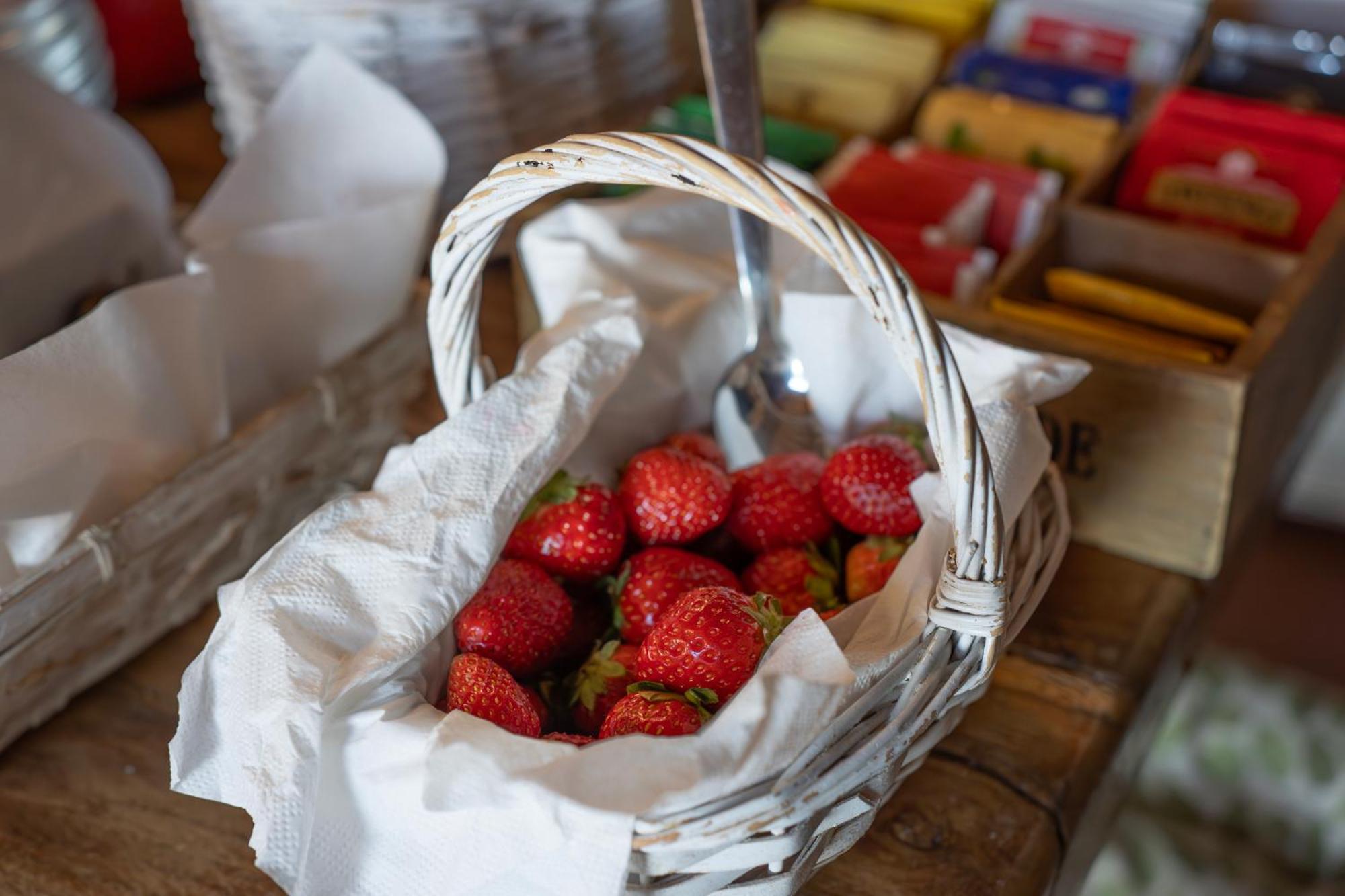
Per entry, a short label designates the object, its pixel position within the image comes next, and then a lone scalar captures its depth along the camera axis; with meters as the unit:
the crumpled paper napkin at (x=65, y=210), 0.75
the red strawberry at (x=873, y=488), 0.57
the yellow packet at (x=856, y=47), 1.03
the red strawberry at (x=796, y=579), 0.56
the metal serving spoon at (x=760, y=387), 0.65
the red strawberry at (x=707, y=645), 0.47
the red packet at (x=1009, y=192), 0.86
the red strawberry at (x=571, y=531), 0.56
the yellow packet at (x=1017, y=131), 0.94
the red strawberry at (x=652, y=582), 0.54
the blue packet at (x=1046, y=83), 0.98
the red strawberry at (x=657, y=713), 0.45
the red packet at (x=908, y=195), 0.84
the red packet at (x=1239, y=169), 0.86
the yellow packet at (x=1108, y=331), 0.70
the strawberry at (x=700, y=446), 0.64
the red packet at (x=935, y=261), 0.77
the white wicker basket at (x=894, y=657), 0.40
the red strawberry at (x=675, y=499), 0.58
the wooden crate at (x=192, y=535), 0.57
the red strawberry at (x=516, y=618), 0.52
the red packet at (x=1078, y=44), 1.05
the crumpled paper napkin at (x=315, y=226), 0.69
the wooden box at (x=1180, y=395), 0.66
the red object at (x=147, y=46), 1.21
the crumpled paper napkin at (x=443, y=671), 0.41
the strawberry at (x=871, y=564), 0.56
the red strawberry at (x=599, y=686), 0.51
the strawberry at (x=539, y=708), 0.51
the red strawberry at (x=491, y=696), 0.47
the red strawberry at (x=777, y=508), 0.59
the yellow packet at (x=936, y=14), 1.09
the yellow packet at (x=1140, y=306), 0.73
